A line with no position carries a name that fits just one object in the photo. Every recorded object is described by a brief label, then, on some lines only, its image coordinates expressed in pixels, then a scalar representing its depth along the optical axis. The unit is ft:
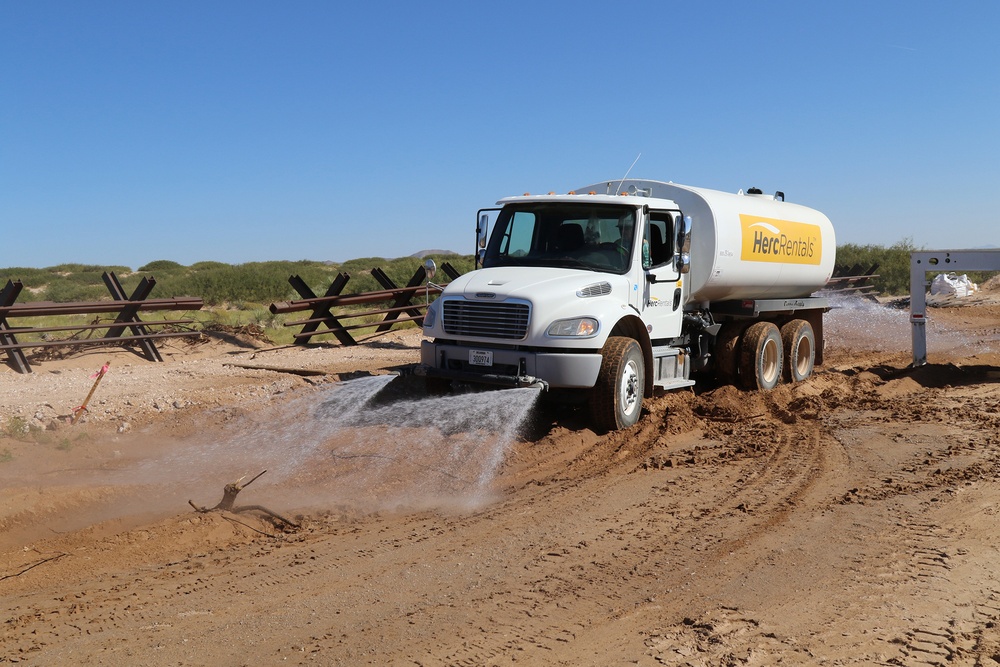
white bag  106.93
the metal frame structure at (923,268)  46.75
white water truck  30.86
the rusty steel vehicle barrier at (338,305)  58.39
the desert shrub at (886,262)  128.16
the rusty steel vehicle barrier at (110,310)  45.91
